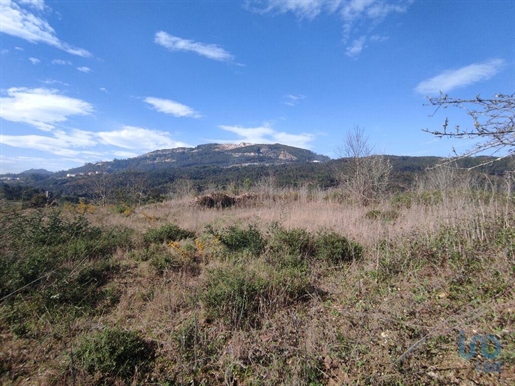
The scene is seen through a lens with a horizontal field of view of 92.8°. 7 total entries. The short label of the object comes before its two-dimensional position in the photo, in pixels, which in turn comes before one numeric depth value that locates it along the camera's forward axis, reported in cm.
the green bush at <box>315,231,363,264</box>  440
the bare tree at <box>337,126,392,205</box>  1227
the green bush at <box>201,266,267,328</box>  288
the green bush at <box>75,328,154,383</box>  218
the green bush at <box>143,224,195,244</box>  574
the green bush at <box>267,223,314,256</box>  467
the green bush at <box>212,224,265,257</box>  481
